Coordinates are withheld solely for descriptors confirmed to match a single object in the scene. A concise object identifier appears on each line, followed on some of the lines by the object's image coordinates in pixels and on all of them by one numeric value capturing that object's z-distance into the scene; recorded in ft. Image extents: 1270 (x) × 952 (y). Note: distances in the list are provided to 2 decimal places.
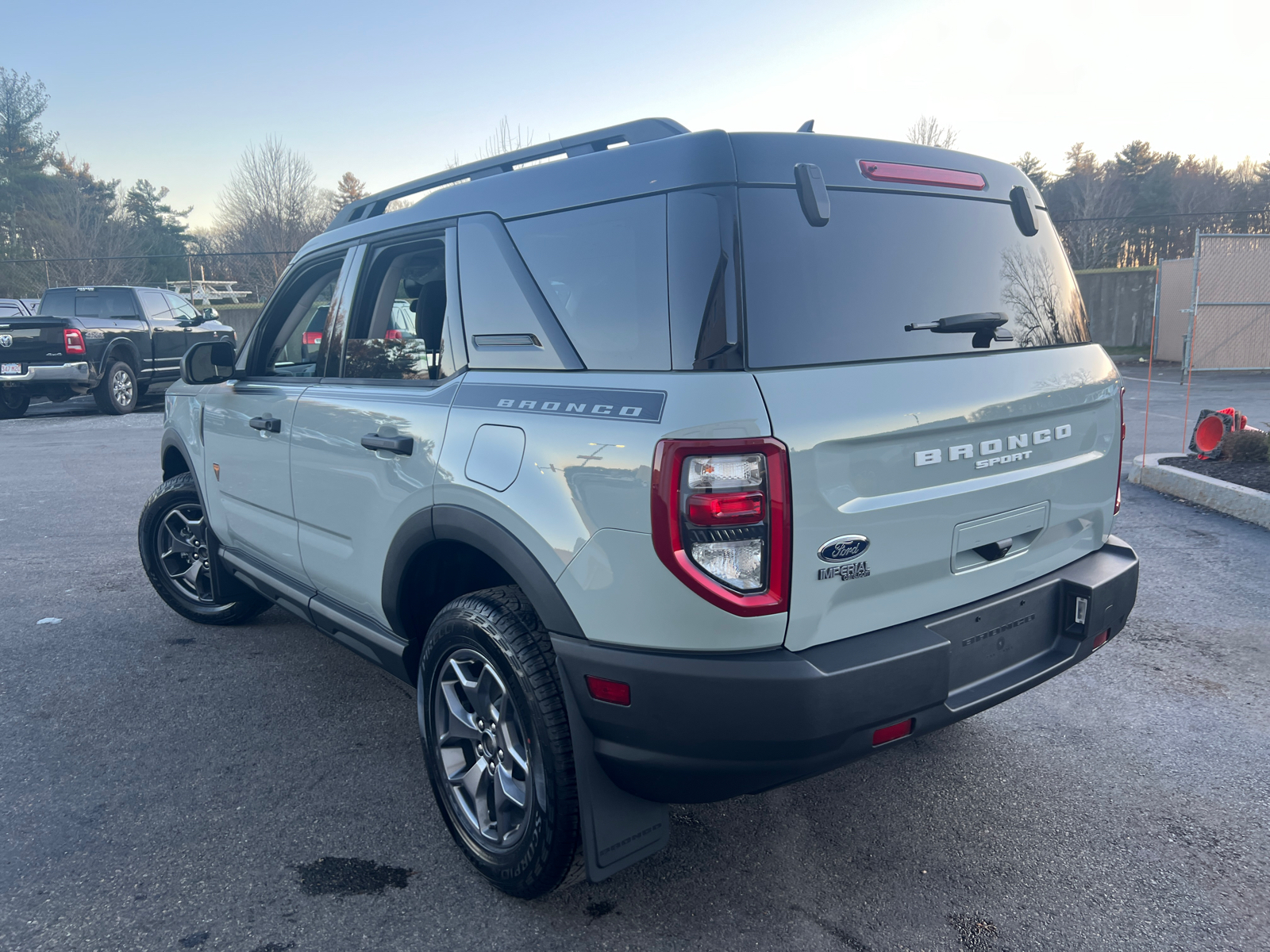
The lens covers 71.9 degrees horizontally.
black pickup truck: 45.52
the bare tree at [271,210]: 139.23
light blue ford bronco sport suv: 6.53
